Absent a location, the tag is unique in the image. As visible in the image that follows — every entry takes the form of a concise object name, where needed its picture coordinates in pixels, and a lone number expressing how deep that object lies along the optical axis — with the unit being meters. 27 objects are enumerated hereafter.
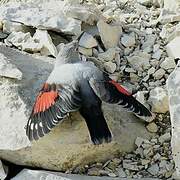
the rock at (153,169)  6.58
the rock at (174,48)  7.41
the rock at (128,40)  7.78
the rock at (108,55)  7.62
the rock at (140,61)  7.48
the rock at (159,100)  6.89
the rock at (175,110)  6.13
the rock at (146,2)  8.31
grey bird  6.41
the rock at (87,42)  7.68
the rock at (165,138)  6.78
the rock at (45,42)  7.55
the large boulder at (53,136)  6.58
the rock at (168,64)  7.36
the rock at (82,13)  7.82
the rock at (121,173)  6.60
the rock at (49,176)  6.48
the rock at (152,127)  6.89
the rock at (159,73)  7.34
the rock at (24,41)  7.68
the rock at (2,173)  6.65
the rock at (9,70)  6.93
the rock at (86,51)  7.67
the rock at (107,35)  7.78
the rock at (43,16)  7.74
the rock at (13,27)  7.92
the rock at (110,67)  7.51
